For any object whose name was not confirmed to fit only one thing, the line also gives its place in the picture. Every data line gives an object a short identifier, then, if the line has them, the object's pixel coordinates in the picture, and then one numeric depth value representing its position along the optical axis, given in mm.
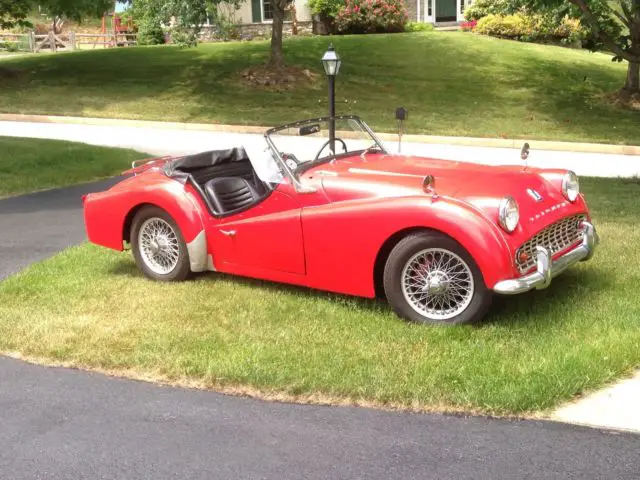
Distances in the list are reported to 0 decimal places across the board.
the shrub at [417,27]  36188
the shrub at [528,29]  33594
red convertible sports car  4934
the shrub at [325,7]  33562
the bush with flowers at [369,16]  34062
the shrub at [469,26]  35703
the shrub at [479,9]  35812
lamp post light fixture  10508
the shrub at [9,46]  43478
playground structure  44500
